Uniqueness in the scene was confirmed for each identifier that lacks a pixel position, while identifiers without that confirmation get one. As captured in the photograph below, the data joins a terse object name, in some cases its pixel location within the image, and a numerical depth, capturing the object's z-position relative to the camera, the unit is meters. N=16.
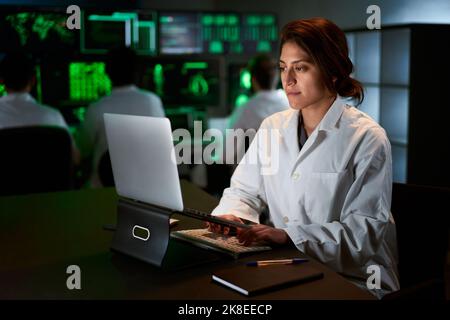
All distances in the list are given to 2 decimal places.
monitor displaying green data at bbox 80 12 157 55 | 4.68
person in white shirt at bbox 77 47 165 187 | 3.92
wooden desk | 1.23
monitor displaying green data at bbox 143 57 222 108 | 4.95
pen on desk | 1.38
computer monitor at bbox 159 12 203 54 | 5.44
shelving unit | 3.77
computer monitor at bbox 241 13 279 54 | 5.69
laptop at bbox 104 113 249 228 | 1.36
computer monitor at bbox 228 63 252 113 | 5.34
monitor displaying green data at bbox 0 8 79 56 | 4.45
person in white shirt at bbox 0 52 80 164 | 3.62
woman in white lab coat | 1.54
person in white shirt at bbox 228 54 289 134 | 4.20
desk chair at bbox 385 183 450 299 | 1.67
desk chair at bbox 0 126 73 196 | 3.10
